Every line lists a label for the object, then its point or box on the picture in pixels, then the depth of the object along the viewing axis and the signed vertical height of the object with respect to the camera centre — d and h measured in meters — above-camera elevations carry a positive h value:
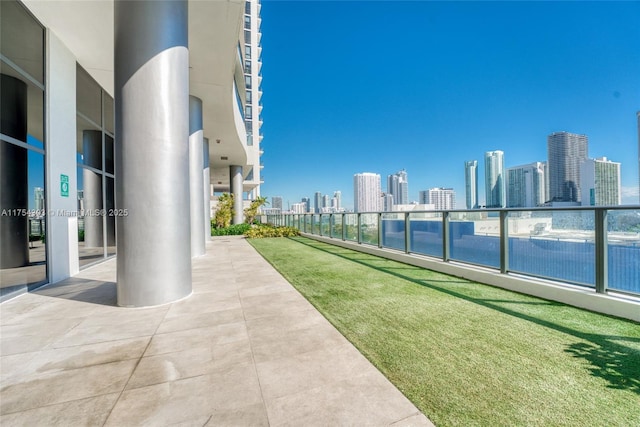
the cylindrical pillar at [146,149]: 4.11 +1.04
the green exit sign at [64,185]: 5.96 +0.72
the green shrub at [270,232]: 15.43 -1.06
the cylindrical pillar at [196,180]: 8.70 +1.16
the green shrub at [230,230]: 17.53 -1.03
